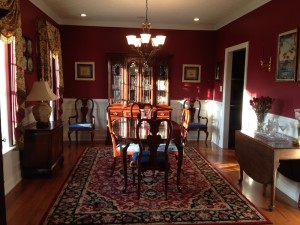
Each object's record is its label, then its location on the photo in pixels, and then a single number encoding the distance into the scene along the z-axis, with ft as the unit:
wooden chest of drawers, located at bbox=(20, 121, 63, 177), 12.03
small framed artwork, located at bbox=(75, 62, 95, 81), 20.04
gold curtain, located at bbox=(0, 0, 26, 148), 9.93
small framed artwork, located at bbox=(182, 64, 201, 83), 20.77
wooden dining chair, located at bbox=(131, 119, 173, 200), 9.71
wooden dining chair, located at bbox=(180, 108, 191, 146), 12.39
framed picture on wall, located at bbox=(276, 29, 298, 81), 10.85
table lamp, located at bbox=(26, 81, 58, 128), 12.29
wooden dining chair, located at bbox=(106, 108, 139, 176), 11.67
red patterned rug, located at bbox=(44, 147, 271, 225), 8.79
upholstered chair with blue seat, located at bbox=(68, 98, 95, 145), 19.22
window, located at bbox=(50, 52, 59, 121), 17.51
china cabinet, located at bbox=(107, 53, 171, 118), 19.39
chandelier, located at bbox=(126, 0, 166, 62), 12.59
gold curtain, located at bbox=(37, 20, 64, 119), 14.49
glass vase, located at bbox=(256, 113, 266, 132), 11.78
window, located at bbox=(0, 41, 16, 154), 11.03
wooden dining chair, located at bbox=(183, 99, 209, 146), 19.13
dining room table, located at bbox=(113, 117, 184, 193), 10.61
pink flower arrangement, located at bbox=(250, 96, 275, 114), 11.68
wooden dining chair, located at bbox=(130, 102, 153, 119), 14.10
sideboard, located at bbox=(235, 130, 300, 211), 9.27
